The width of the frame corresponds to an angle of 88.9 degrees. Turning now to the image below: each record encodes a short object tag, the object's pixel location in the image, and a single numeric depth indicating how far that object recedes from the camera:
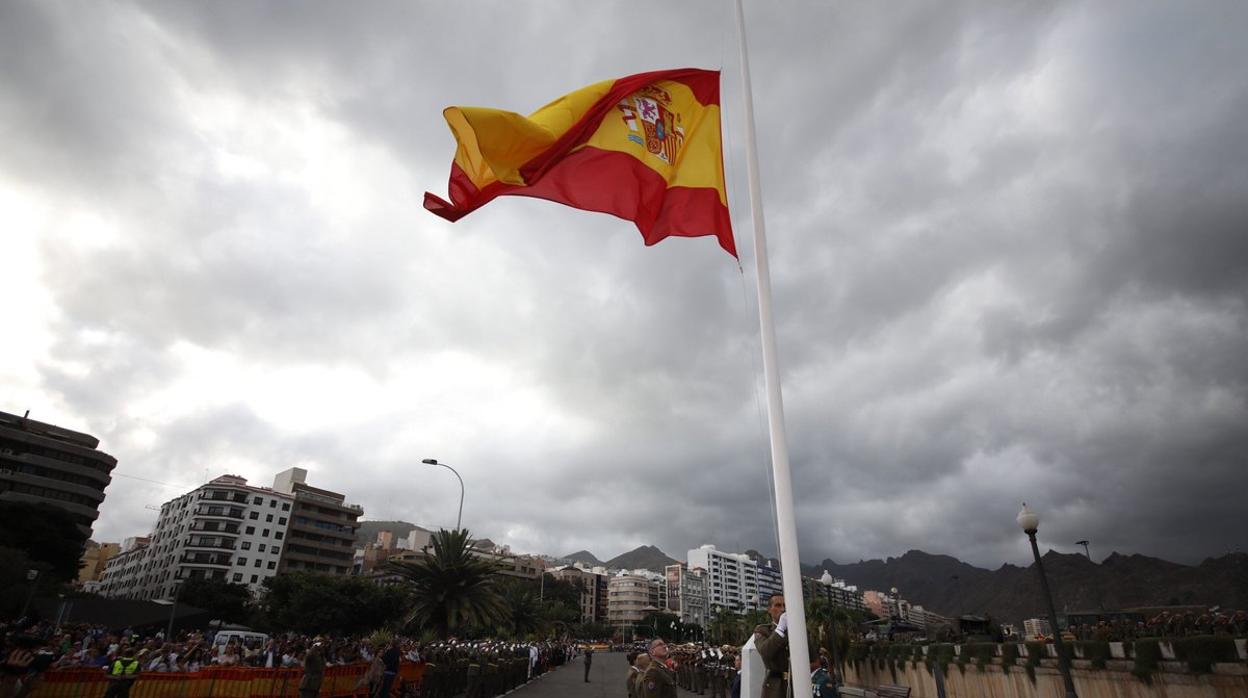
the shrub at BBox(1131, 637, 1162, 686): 13.58
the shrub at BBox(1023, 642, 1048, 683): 17.91
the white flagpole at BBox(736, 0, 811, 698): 4.77
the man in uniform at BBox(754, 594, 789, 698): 6.34
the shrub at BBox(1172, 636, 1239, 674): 12.02
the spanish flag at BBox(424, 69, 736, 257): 7.11
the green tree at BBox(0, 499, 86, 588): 55.22
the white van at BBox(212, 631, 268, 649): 36.78
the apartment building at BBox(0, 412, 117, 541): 69.69
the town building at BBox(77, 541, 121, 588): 129.00
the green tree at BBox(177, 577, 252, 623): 72.38
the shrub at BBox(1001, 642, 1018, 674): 19.44
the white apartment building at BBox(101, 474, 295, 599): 85.50
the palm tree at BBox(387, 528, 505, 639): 27.97
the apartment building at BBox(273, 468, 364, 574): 94.12
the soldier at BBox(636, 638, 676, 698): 7.30
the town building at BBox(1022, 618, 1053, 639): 93.94
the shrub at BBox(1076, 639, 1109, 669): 15.41
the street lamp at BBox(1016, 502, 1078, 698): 11.37
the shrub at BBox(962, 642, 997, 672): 20.78
